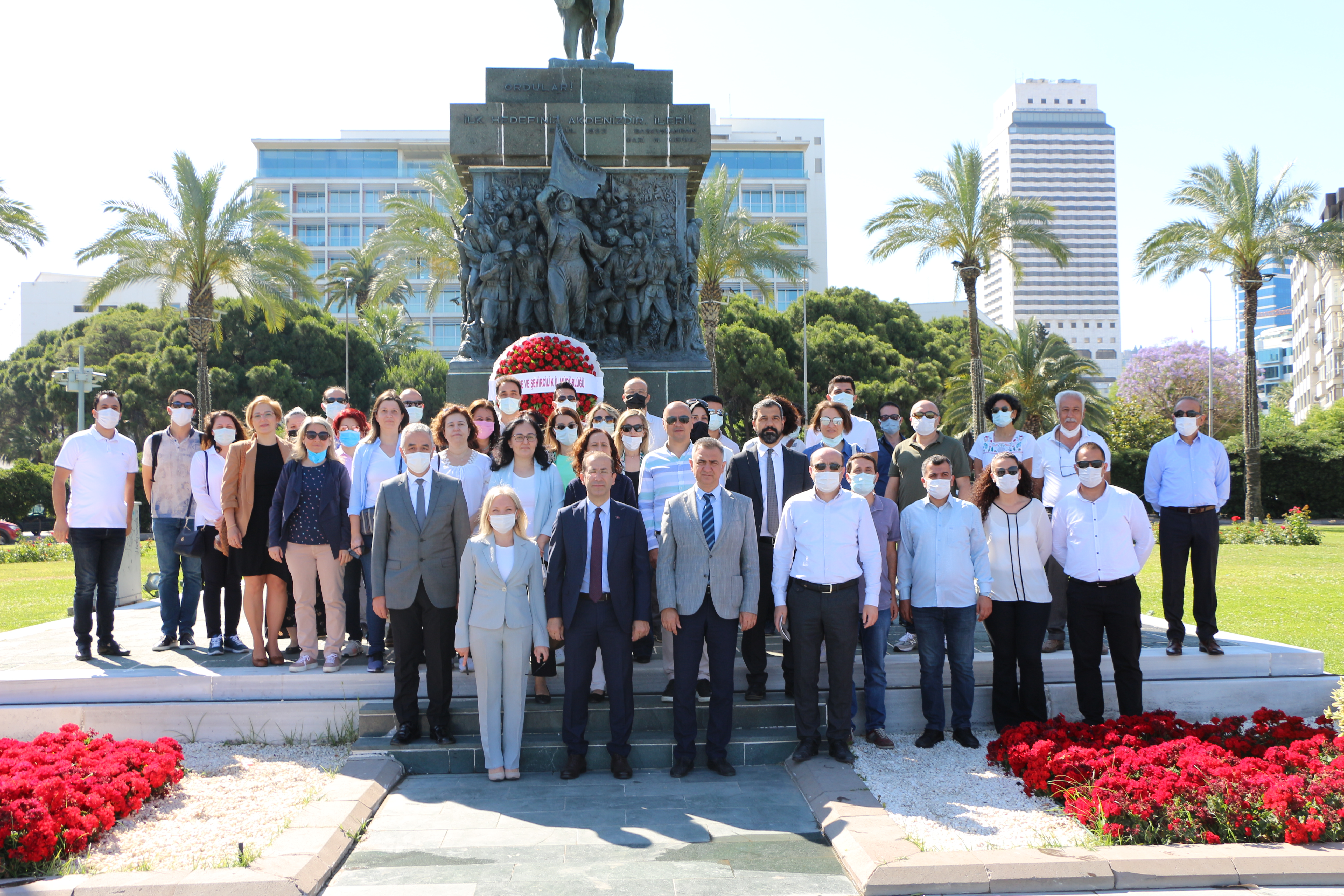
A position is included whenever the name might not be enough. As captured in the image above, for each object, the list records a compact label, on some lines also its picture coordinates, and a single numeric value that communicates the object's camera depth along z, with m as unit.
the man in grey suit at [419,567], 6.27
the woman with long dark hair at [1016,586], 6.50
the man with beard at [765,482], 6.87
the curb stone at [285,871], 4.30
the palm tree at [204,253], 24.56
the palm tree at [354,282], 57.78
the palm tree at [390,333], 55.25
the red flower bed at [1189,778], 4.82
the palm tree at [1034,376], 33.78
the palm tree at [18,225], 23.41
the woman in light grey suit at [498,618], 5.93
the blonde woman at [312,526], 6.97
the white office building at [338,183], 85.31
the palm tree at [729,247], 27.95
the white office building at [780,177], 83.50
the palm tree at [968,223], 27.62
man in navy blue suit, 5.99
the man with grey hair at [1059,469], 7.63
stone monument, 12.81
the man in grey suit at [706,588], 6.04
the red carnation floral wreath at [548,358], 11.00
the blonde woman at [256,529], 7.27
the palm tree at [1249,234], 26.56
